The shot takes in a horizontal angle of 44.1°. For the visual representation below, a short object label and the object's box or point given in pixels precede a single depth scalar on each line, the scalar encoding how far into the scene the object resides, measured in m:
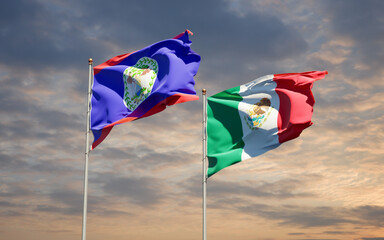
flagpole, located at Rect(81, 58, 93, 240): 25.17
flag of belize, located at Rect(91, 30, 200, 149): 26.56
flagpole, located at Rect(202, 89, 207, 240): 26.44
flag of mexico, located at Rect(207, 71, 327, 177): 27.39
